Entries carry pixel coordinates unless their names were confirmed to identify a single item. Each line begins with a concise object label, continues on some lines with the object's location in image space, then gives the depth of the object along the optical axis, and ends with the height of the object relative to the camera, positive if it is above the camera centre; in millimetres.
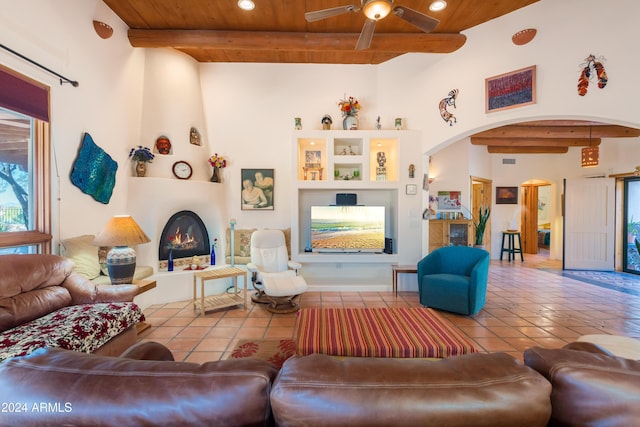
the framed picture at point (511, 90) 3203 +1461
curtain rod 2254 +1284
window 2354 +369
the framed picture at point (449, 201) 6090 +166
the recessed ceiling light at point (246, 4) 3098 +2343
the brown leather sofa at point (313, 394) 665 -468
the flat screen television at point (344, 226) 4359 -287
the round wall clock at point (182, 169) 4082 +571
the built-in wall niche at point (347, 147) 4512 +1013
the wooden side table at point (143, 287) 2878 -858
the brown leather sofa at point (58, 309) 1803 -827
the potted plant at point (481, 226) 6340 -404
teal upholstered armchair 3293 -892
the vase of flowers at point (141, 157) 3723 +687
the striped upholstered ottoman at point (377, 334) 1753 -888
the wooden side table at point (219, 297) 3410 -1209
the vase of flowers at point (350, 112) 4402 +1553
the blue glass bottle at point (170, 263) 3917 -811
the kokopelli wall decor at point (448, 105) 3873 +1490
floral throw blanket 1693 -846
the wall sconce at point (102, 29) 3138 +2078
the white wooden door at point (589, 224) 5652 -310
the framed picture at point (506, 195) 6926 +346
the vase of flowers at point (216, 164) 4461 +708
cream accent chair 3385 -907
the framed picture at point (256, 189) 4652 +317
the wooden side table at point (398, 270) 4043 -916
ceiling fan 2188 +1649
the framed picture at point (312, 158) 4594 +841
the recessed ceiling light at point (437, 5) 3096 +2337
